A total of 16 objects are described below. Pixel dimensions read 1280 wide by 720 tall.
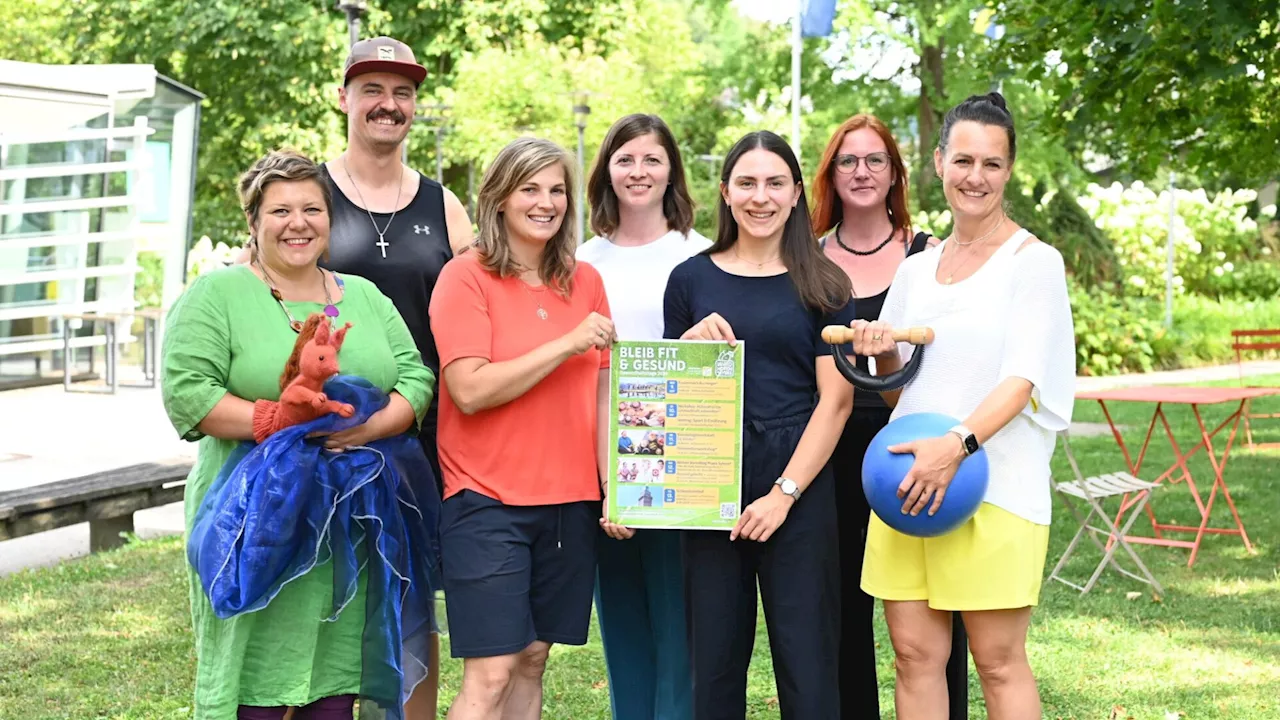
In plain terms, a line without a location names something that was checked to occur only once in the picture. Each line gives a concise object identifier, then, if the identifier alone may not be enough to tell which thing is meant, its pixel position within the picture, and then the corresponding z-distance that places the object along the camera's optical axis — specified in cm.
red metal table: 884
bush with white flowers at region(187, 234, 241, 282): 2158
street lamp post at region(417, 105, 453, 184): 2970
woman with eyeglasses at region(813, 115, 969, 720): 461
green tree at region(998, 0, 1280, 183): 911
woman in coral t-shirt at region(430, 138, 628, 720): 400
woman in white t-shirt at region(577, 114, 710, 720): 471
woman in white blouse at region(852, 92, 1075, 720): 376
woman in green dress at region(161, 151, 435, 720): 374
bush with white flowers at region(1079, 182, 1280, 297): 2939
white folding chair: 815
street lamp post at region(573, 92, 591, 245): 2623
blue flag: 2038
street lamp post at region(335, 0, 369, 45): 1695
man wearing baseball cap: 455
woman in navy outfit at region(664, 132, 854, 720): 405
